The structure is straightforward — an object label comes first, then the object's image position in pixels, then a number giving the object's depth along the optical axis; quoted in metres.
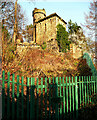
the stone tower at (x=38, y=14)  21.58
